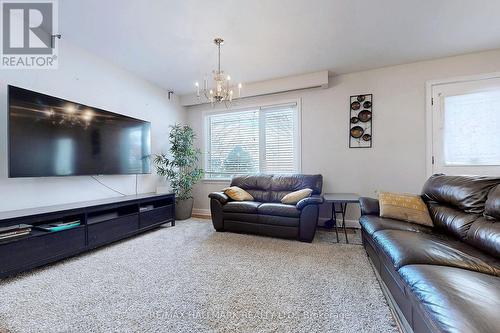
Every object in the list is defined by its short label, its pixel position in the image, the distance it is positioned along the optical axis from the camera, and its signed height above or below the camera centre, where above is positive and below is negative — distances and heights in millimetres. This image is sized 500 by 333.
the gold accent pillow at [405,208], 2152 -428
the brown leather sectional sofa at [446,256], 833 -534
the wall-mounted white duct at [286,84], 3629 +1445
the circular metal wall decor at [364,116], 3553 +818
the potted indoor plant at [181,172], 4195 -50
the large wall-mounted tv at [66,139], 2193 +354
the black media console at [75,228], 1962 -688
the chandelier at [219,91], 2697 +951
